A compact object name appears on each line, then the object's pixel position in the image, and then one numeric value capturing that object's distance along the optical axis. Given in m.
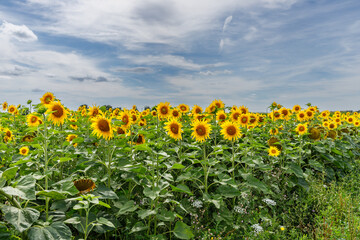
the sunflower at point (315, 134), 6.53
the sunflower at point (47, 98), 4.25
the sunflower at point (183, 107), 6.74
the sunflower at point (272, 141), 5.60
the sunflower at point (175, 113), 5.61
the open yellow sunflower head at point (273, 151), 4.91
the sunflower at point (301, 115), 7.79
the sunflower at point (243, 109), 5.96
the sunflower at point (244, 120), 5.10
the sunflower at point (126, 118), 4.00
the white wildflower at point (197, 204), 3.48
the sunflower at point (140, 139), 4.27
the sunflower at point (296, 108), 8.15
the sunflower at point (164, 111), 5.20
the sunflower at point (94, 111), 4.41
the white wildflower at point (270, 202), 3.90
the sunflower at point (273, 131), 6.00
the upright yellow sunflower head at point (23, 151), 4.50
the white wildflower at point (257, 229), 3.34
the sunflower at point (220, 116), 5.38
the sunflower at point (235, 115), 5.28
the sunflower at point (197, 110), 6.11
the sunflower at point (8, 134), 5.50
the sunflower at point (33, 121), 4.83
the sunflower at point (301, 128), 6.07
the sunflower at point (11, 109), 8.66
